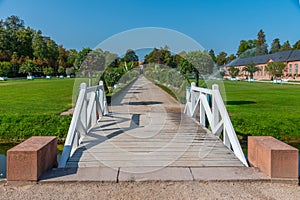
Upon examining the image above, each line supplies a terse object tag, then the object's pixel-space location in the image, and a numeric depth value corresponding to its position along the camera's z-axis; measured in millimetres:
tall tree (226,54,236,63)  86688
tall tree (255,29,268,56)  91188
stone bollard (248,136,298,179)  3355
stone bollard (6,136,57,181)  3217
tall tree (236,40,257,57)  87688
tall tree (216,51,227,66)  81500
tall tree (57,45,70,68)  63194
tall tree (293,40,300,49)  67262
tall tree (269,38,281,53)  94512
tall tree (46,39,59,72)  62472
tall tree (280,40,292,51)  76094
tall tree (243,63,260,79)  55281
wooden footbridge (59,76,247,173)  4094
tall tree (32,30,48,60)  60188
